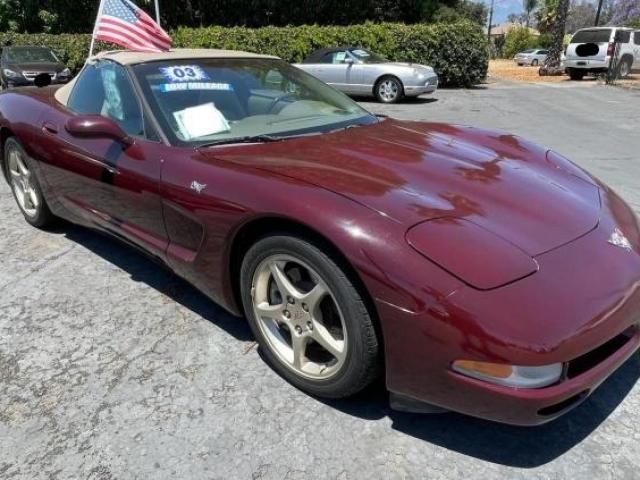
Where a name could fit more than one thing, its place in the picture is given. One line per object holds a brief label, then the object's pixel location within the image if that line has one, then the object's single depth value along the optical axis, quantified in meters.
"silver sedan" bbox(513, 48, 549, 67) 40.09
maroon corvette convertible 1.82
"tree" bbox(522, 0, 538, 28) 81.47
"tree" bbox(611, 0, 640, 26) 59.41
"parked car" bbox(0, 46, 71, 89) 13.31
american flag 4.84
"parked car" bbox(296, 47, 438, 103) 13.02
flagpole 4.75
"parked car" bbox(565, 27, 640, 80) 18.86
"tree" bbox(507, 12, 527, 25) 103.84
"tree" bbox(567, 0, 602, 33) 106.13
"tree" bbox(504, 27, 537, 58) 53.06
